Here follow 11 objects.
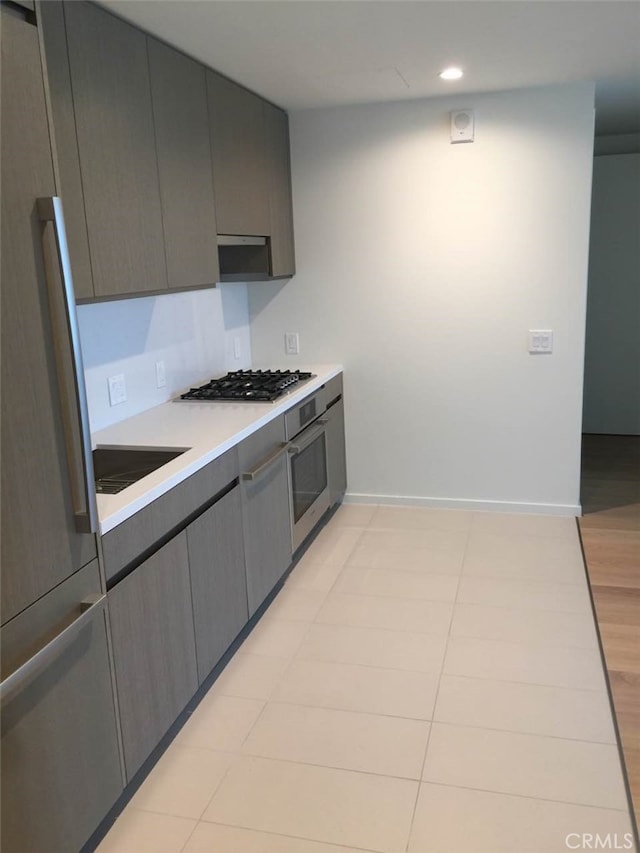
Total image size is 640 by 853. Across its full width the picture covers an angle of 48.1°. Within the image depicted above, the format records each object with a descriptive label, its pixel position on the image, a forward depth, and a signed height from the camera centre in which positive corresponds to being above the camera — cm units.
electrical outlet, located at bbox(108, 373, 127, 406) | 299 -45
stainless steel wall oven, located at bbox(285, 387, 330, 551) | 348 -97
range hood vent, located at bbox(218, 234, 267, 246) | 328 +17
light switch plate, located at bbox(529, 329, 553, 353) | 401 -41
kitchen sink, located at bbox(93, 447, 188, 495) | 248 -63
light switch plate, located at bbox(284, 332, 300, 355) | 440 -42
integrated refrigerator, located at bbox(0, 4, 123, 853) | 152 -49
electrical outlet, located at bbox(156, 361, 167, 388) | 337 -45
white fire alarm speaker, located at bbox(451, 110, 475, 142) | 383 +74
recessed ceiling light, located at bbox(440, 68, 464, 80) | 327 +88
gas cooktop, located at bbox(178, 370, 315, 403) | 335 -54
